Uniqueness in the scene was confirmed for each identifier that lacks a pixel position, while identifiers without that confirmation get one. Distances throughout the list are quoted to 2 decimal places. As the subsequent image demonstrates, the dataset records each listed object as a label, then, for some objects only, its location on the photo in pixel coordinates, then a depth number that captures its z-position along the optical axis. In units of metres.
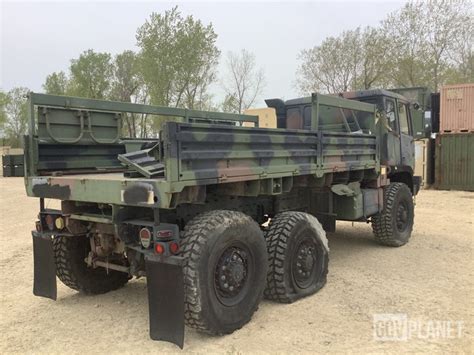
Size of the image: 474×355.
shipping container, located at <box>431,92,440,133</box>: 16.97
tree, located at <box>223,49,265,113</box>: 29.20
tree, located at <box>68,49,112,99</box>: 34.81
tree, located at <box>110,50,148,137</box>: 32.70
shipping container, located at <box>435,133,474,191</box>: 15.59
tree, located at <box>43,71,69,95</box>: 39.78
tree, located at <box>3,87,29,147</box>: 49.75
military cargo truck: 3.52
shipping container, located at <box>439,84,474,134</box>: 15.84
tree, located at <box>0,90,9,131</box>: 43.53
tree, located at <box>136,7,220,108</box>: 22.73
